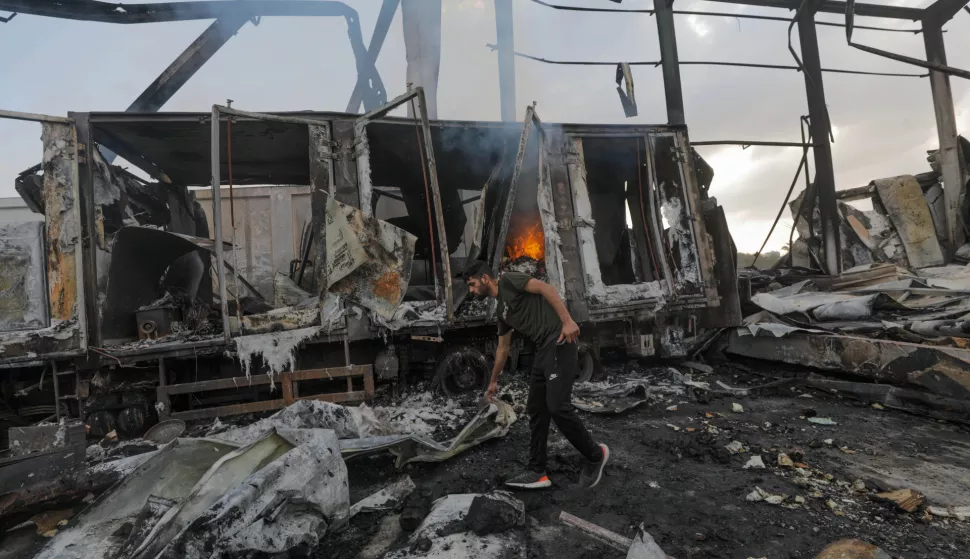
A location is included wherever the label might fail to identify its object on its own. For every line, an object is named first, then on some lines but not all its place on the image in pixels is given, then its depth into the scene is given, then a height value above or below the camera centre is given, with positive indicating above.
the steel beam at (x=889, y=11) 9.48 +5.51
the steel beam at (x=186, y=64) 7.23 +4.31
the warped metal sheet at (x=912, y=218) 8.95 +0.99
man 2.91 -0.43
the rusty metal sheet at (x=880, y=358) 3.85 -0.93
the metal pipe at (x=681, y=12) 8.13 +5.09
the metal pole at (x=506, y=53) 10.18 +5.75
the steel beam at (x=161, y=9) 6.59 +5.15
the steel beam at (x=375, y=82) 9.28 +5.03
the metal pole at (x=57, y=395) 4.37 -0.61
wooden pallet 4.55 -0.76
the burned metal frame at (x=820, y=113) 7.98 +3.03
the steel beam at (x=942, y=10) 9.09 +5.32
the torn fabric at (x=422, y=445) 3.27 -1.08
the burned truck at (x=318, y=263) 4.46 +0.57
